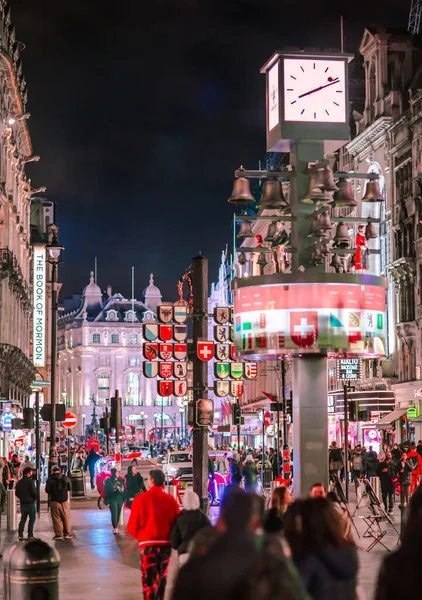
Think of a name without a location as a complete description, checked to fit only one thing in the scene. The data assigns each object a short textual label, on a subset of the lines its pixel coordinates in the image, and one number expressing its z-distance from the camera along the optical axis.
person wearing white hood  12.70
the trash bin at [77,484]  45.19
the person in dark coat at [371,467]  36.88
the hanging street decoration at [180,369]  30.09
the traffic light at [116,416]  47.46
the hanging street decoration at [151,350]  29.80
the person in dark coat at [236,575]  4.72
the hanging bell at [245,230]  22.30
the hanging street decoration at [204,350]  28.03
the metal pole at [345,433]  39.38
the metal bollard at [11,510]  29.95
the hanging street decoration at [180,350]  29.30
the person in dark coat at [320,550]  8.30
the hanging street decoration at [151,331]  29.47
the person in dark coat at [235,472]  39.83
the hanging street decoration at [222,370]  30.92
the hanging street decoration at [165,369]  30.33
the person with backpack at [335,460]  40.59
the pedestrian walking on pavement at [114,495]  29.08
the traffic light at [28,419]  36.97
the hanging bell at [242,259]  22.41
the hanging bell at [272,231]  22.20
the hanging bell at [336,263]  21.75
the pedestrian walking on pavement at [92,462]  51.34
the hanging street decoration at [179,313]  29.19
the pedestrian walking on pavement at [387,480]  34.81
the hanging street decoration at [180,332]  29.44
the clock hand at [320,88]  20.75
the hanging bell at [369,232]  21.86
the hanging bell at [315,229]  20.09
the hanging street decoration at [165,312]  29.17
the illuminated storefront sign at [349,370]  64.44
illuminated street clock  20.62
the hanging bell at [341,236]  22.09
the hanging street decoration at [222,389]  31.40
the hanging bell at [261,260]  22.42
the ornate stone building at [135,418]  196.36
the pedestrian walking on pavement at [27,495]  25.52
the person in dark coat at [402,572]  4.75
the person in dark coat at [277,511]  11.20
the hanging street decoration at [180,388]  31.39
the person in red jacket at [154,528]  13.20
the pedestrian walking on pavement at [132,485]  30.18
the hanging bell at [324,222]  20.03
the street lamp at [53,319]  34.31
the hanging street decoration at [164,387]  32.31
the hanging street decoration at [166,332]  29.36
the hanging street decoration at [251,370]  37.33
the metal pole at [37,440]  36.50
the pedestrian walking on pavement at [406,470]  30.02
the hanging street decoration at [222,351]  30.40
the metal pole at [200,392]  27.05
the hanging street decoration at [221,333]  30.23
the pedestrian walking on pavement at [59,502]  26.19
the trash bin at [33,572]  10.91
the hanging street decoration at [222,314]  29.48
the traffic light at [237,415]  48.46
